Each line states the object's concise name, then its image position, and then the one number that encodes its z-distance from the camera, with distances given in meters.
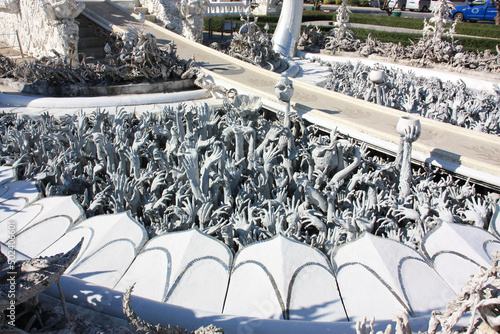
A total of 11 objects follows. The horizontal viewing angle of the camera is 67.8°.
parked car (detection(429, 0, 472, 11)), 31.77
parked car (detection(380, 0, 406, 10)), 35.21
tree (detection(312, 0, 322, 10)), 34.44
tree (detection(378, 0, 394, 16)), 31.17
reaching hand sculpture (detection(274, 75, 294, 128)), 6.45
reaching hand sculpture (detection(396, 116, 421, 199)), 5.07
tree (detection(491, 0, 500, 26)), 22.66
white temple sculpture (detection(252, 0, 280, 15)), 26.78
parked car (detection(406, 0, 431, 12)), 33.98
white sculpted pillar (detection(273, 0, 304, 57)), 15.08
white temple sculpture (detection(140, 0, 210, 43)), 14.54
